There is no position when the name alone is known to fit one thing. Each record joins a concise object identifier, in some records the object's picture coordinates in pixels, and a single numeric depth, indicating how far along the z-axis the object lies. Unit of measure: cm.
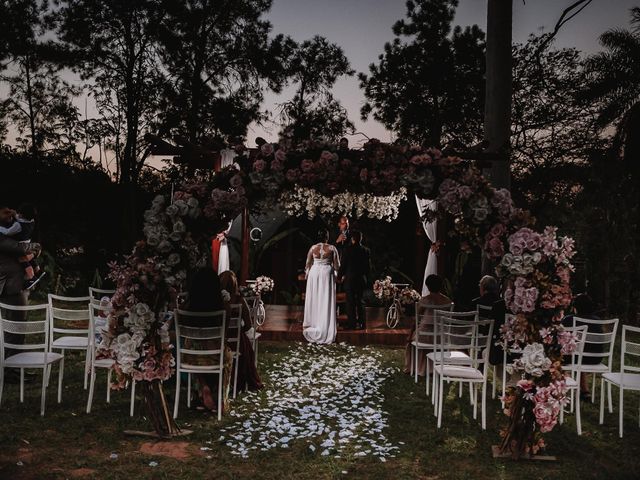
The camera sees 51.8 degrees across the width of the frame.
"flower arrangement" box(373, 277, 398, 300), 1268
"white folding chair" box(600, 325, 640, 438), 615
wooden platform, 1151
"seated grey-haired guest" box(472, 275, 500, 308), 830
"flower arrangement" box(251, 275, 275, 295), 1277
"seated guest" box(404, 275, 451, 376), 809
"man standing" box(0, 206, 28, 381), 743
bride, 1130
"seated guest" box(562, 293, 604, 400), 712
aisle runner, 581
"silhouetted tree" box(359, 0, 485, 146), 2094
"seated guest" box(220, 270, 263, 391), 757
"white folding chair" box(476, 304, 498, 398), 778
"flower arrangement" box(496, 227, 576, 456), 536
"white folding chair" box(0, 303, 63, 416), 632
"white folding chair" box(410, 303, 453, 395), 780
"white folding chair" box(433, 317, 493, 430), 640
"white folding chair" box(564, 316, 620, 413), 657
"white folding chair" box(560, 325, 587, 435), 636
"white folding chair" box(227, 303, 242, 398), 717
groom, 1183
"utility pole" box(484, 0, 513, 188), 1072
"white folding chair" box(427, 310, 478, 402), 677
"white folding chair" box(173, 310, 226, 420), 640
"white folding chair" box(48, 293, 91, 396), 663
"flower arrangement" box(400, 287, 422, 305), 1263
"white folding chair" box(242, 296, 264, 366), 831
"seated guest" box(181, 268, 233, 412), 668
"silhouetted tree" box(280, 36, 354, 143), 2205
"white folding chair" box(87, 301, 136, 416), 646
